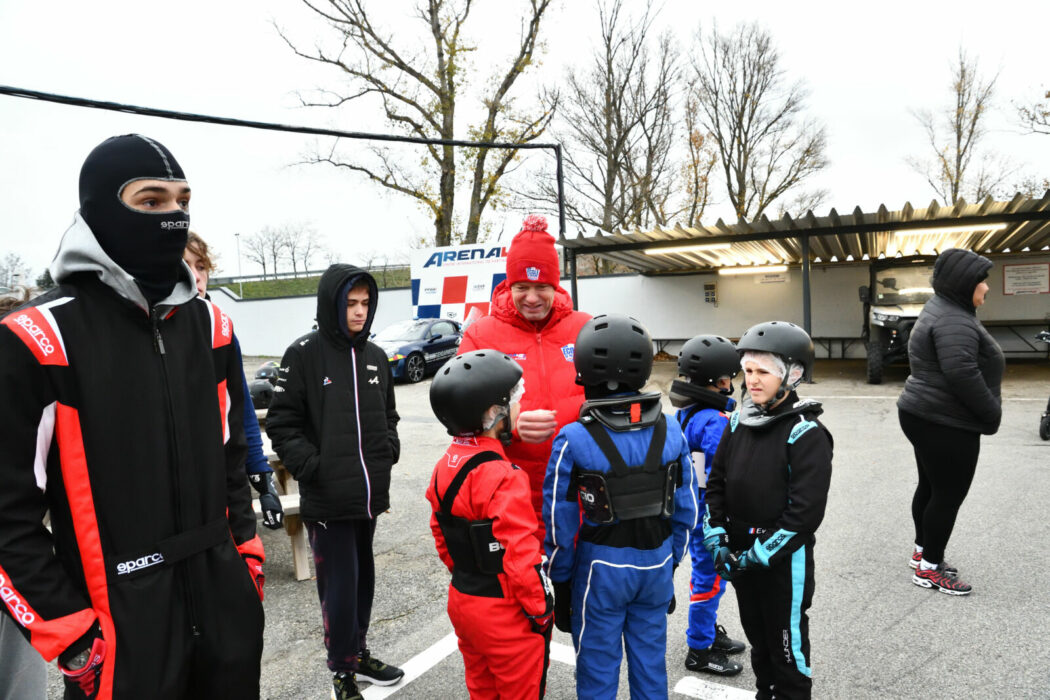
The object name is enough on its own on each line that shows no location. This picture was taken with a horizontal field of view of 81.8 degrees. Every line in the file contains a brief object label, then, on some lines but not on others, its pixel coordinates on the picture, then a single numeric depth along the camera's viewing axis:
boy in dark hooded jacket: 3.03
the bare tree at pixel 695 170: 31.05
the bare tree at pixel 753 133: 29.53
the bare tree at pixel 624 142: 29.51
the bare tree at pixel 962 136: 27.17
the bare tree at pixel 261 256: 44.28
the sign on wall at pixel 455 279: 15.70
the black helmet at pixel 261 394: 7.69
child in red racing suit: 2.27
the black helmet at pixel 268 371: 8.73
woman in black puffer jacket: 3.86
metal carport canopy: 11.98
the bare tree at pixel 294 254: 43.62
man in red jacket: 2.86
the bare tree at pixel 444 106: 23.55
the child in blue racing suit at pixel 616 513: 2.39
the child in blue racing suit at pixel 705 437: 3.22
